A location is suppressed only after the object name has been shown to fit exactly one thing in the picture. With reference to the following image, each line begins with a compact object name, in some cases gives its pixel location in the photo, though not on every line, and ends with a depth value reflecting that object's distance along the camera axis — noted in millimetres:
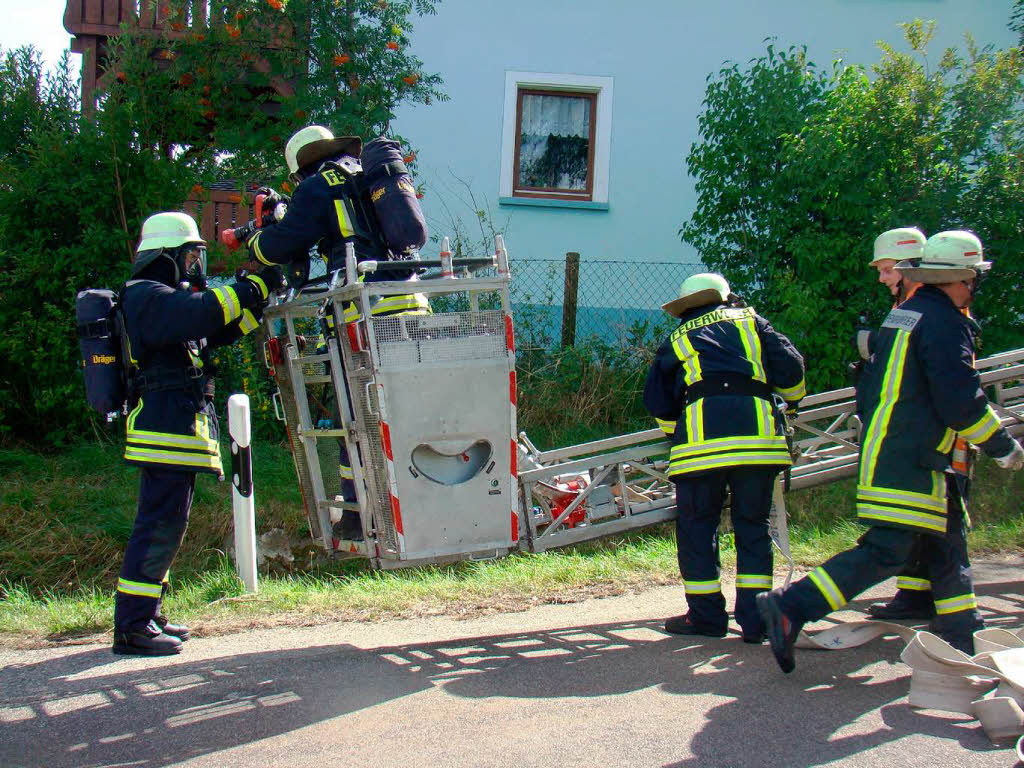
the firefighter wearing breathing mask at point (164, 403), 4348
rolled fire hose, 3334
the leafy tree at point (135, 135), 7762
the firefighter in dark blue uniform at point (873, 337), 4758
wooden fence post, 9289
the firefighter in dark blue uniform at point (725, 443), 4402
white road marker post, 5012
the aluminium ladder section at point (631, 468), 4906
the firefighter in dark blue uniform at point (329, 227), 4613
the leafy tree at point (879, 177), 7859
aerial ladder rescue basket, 4148
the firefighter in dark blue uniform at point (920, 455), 3896
